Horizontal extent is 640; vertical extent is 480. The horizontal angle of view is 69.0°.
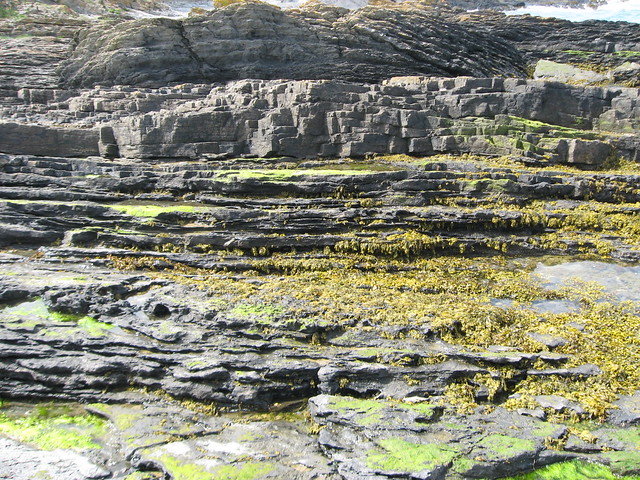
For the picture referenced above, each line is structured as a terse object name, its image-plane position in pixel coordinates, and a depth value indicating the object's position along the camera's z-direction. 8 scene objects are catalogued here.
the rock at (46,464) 5.87
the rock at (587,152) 12.73
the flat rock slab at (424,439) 5.33
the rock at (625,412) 5.91
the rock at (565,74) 20.66
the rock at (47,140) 14.30
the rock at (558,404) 6.06
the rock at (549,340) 7.18
